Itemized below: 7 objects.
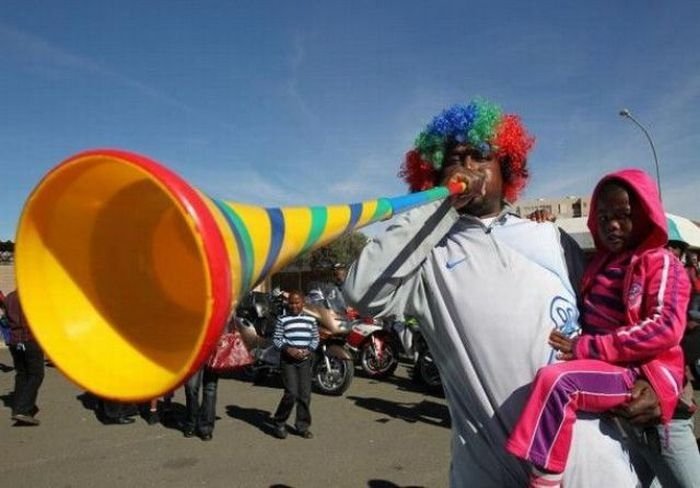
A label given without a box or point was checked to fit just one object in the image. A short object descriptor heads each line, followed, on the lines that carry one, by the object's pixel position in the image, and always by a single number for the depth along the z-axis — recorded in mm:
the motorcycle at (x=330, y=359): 9477
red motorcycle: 10570
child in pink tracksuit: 1769
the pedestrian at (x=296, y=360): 7367
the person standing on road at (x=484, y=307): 1878
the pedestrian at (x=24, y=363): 8148
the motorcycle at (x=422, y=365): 9648
